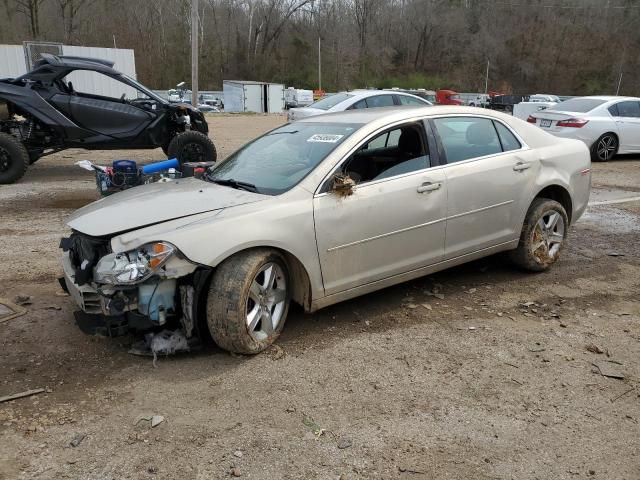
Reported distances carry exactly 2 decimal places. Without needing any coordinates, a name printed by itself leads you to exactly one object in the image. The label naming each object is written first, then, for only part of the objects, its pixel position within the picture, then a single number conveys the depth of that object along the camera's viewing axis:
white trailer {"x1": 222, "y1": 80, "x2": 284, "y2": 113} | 42.81
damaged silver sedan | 3.28
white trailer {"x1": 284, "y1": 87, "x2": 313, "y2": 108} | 50.69
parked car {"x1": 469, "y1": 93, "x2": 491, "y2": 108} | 41.95
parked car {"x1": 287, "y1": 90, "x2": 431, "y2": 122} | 12.53
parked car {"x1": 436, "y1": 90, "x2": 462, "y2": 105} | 39.88
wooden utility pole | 15.37
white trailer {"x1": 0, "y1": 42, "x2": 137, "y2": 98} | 27.31
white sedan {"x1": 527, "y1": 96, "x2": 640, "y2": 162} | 12.41
